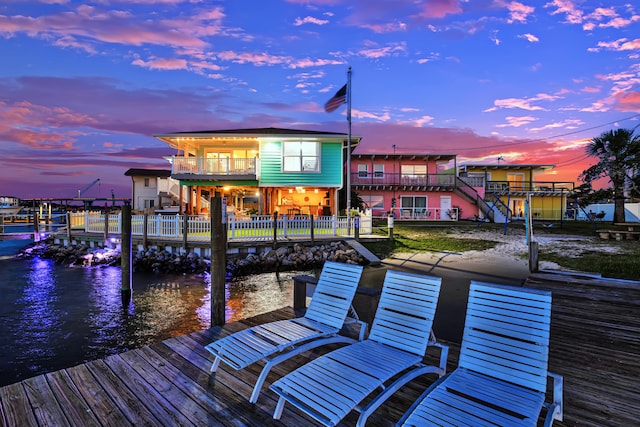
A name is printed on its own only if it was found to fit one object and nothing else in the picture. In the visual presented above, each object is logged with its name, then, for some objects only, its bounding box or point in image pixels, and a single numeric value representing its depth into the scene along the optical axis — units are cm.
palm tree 2006
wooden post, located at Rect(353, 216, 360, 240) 1788
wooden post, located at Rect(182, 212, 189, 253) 1623
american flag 1995
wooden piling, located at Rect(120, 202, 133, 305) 1051
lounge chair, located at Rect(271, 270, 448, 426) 260
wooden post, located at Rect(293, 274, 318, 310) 590
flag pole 1923
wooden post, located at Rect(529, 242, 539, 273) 872
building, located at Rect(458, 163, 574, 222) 3494
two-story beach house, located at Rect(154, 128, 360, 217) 2114
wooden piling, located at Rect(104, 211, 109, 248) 1906
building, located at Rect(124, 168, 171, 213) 4050
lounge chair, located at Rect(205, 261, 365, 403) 348
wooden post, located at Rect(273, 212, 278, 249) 1669
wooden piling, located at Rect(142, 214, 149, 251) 1686
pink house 3353
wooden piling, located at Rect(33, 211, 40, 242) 2353
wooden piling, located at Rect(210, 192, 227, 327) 561
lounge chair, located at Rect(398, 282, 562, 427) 236
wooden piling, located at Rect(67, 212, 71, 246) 2050
